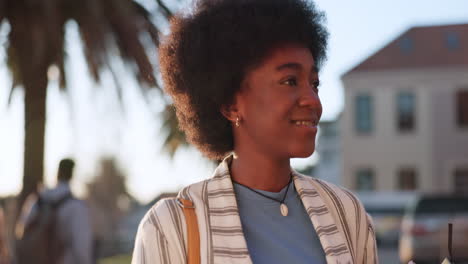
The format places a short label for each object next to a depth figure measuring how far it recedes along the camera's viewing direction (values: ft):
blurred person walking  25.88
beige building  134.92
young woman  8.61
